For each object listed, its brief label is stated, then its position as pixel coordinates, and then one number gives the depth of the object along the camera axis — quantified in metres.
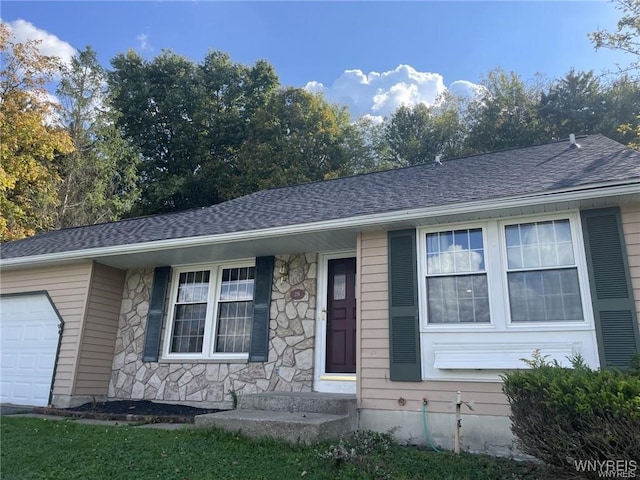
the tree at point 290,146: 19.09
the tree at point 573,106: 18.12
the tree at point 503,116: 18.88
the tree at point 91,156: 17.80
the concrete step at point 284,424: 4.24
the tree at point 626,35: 10.38
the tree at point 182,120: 20.36
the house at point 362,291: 4.68
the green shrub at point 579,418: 2.91
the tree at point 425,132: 21.25
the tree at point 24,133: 13.84
